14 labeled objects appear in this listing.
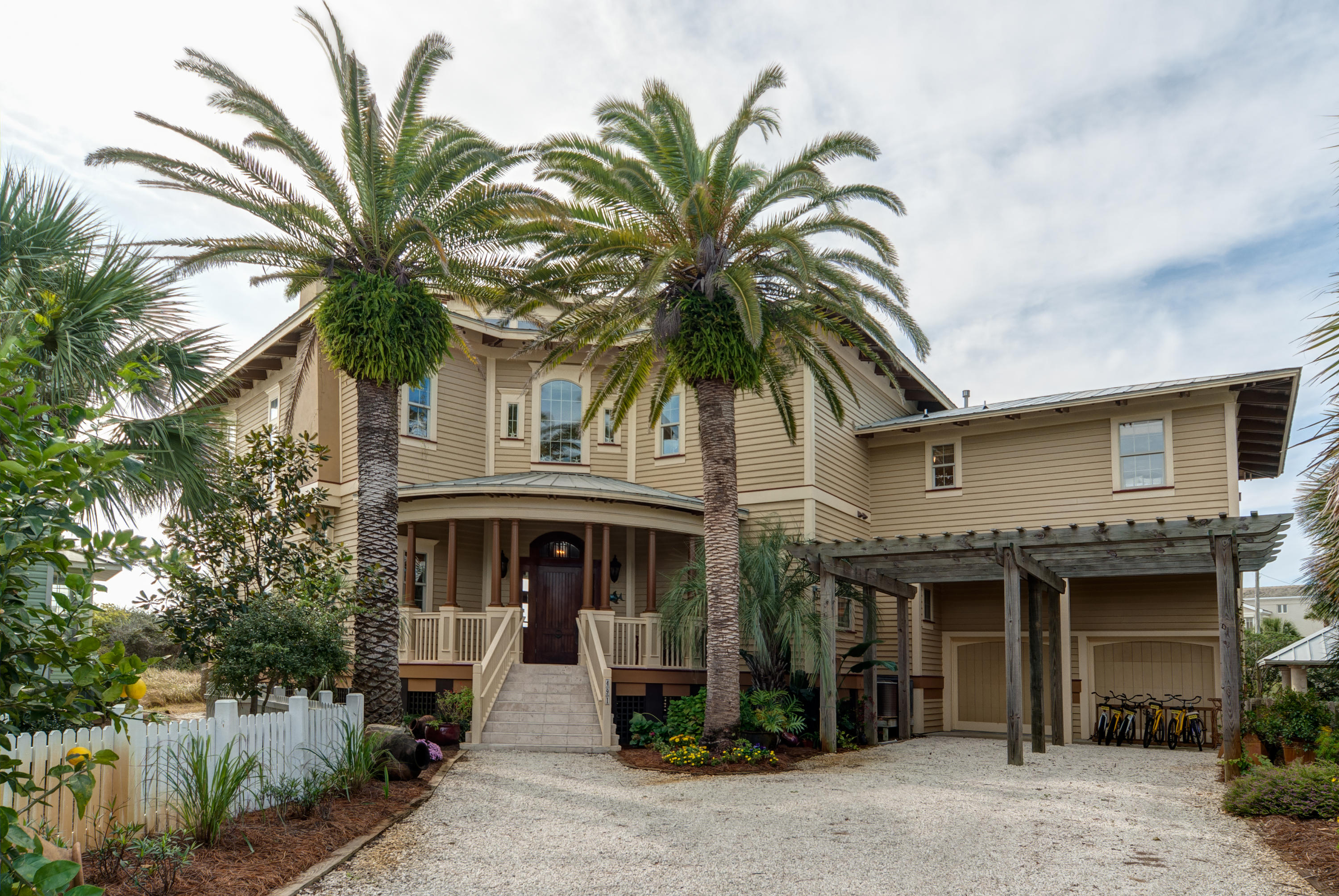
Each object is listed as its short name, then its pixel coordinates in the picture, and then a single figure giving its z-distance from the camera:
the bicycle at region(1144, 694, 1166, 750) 17.39
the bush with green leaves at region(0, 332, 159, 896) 3.20
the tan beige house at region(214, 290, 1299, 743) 16.94
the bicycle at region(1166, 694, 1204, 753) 17.19
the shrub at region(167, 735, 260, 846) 7.07
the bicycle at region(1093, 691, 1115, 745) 17.92
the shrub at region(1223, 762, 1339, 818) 8.70
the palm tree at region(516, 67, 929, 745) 13.51
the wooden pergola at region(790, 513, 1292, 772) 12.29
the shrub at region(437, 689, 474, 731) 15.22
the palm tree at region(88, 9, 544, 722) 12.72
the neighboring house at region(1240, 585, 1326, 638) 64.19
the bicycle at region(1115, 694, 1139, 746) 17.78
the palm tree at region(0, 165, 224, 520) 8.89
